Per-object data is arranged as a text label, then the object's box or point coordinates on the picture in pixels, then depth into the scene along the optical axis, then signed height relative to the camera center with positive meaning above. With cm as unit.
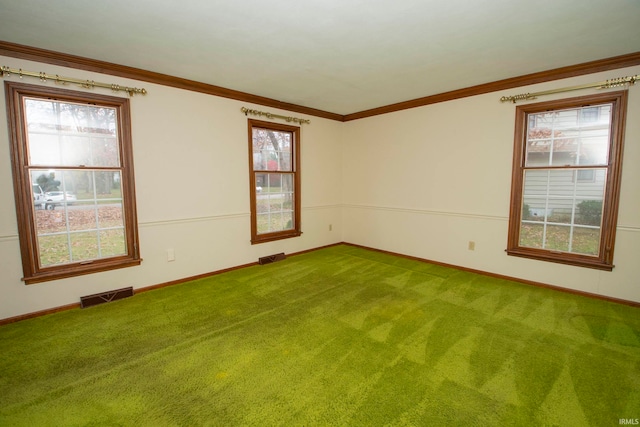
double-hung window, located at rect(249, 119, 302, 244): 429 +11
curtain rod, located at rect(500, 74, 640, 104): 280 +105
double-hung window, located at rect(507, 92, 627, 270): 300 +8
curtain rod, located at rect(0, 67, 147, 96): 249 +102
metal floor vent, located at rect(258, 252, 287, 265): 434 -110
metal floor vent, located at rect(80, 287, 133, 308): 290 -114
